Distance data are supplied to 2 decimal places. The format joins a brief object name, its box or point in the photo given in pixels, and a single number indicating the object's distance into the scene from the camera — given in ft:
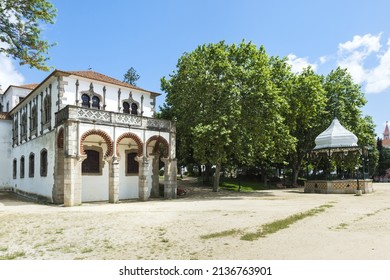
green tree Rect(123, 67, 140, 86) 226.79
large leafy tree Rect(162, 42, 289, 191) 87.51
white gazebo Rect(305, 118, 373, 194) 101.24
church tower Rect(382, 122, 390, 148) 609.83
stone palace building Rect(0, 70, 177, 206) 73.15
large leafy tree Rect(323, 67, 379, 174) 133.39
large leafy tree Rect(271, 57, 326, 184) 115.34
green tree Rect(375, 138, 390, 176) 260.62
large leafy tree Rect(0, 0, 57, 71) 53.42
